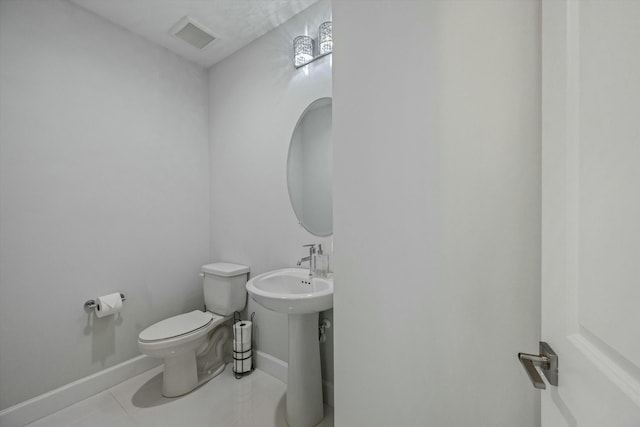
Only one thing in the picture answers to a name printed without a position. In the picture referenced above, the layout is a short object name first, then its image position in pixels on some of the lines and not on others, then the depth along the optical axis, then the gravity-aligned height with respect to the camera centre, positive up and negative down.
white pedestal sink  1.43 -0.92
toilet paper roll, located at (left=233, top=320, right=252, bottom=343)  1.88 -0.92
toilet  1.62 -0.84
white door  0.29 +0.00
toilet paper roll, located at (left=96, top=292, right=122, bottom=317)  1.70 -0.64
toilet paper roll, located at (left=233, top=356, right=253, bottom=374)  1.91 -1.19
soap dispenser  1.59 -0.35
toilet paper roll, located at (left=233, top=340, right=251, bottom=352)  1.90 -1.03
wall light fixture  1.62 +1.08
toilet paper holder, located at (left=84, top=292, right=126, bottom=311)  1.70 -0.63
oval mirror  1.68 +0.29
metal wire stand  1.89 -1.11
